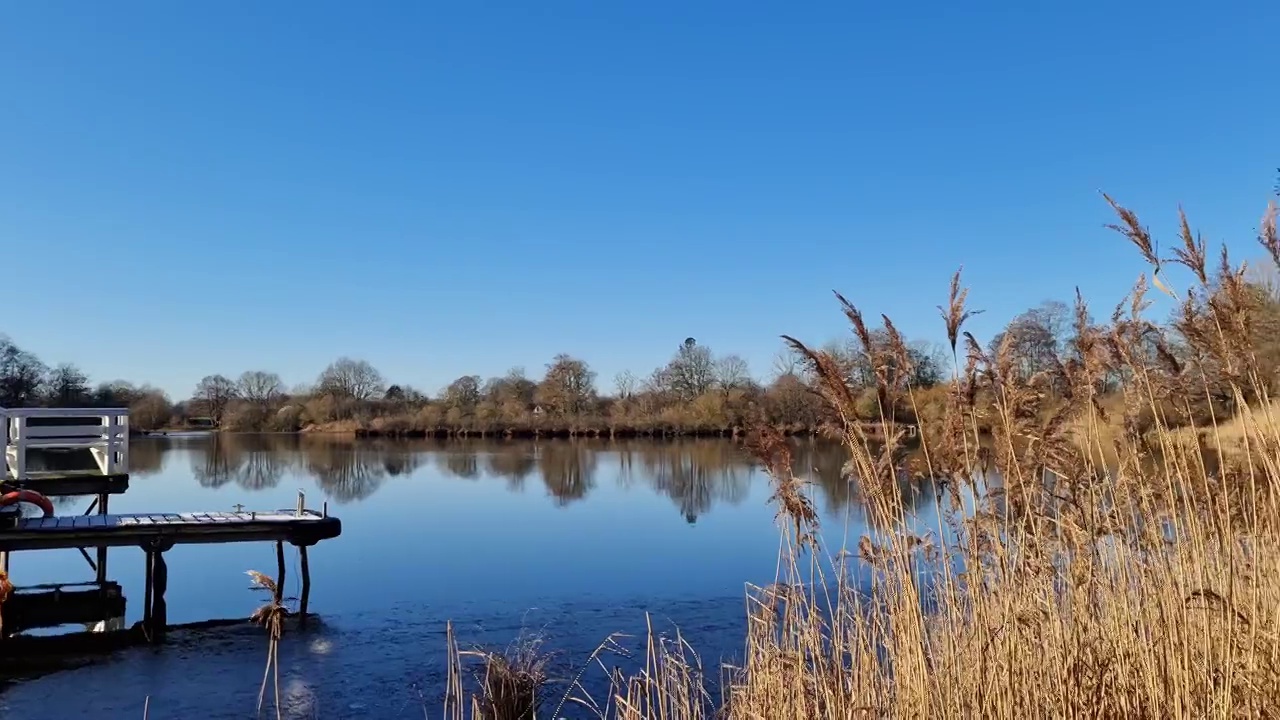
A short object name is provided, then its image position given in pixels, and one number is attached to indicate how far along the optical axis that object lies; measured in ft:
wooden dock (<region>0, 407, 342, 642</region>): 34.14
